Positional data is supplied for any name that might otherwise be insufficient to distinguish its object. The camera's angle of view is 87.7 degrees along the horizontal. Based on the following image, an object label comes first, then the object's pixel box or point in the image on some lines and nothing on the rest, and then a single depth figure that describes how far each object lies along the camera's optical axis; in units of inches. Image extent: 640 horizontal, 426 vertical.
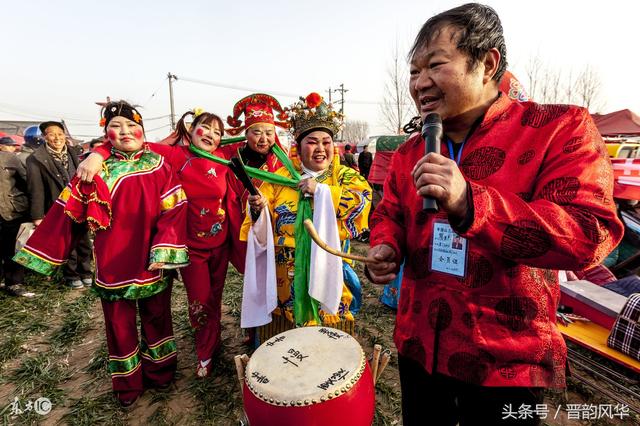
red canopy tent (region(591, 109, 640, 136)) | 462.0
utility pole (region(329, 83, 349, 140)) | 1637.3
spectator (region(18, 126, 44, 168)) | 231.6
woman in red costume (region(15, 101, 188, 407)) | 99.2
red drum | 57.0
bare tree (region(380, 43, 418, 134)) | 613.0
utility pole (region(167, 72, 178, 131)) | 1034.1
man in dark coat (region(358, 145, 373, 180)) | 430.7
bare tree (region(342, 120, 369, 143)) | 2778.1
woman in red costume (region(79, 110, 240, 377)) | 122.3
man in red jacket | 35.2
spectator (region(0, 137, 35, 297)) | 185.5
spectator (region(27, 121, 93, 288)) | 190.2
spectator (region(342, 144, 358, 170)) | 389.1
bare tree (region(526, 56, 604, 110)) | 724.7
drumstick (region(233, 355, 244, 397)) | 71.8
